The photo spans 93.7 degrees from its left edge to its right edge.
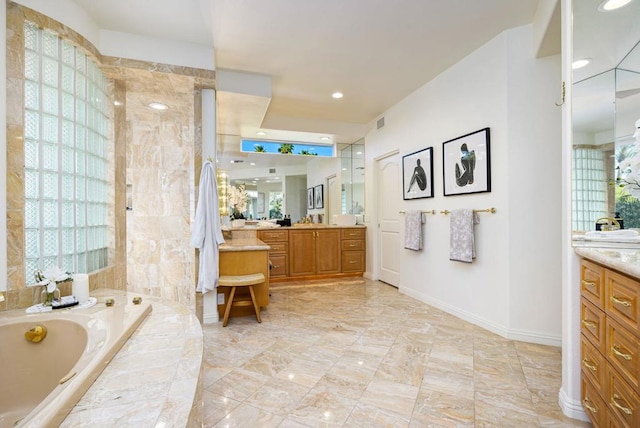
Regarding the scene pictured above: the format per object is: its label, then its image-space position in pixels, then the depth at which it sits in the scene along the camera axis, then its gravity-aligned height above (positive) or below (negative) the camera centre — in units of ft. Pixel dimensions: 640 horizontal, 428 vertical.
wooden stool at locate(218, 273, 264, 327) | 9.50 -2.19
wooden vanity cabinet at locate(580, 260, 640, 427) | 3.36 -1.71
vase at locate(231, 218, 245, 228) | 16.69 -0.45
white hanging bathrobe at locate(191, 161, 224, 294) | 9.36 -0.52
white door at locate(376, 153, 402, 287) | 14.28 -0.14
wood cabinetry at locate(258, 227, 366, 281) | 16.06 -2.03
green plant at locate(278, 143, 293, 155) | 18.61 +4.15
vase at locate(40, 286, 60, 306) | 5.65 -1.58
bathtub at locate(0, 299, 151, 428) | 4.43 -2.12
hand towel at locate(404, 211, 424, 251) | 11.77 -0.59
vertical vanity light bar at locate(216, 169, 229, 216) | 14.94 +1.17
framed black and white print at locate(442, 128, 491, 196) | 8.89 +1.65
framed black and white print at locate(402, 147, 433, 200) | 11.40 +1.65
